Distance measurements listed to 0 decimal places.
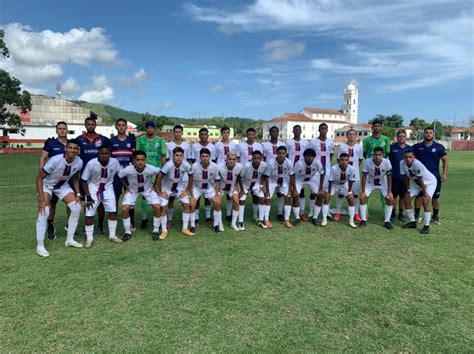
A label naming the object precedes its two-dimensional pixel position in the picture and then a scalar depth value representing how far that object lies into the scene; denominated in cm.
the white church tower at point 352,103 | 12321
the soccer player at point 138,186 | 585
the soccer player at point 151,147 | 653
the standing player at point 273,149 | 730
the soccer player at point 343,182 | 695
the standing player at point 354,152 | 727
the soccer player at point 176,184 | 611
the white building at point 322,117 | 10588
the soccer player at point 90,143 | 594
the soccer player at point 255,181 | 665
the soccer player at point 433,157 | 709
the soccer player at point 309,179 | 698
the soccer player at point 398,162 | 725
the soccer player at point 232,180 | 655
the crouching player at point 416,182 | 671
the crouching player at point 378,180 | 680
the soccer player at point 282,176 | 685
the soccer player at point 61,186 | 507
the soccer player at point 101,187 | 556
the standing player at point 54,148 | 564
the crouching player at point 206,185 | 635
